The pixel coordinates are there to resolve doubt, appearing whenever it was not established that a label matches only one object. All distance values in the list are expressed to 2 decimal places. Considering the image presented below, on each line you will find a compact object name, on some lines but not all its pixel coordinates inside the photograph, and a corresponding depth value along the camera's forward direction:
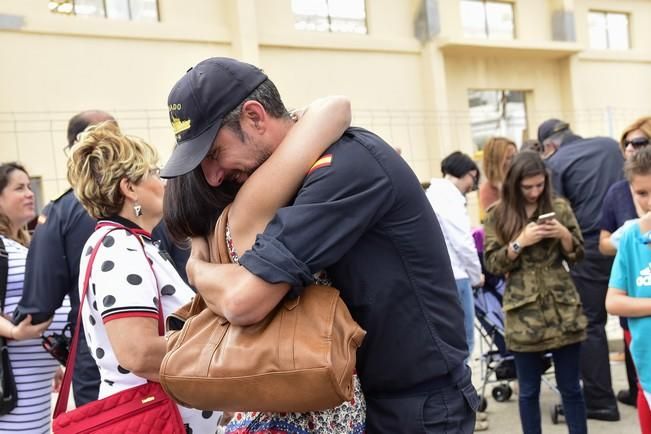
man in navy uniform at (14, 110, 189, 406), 2.97
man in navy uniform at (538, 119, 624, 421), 4.91
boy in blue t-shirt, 3.10
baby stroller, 5.41
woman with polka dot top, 2.30
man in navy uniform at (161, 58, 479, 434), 1.63
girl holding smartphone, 4.03
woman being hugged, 1.69
